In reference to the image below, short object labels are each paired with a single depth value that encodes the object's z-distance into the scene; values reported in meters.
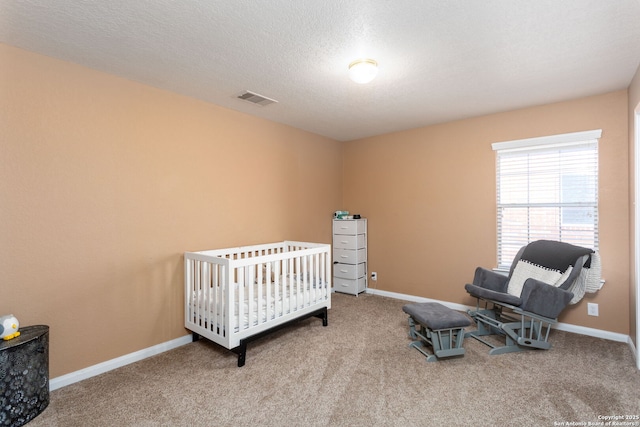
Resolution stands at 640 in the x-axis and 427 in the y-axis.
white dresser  4.32
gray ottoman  2.42
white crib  2.39
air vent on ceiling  2.85
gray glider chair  2.47
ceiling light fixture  2.16
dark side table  1.68
